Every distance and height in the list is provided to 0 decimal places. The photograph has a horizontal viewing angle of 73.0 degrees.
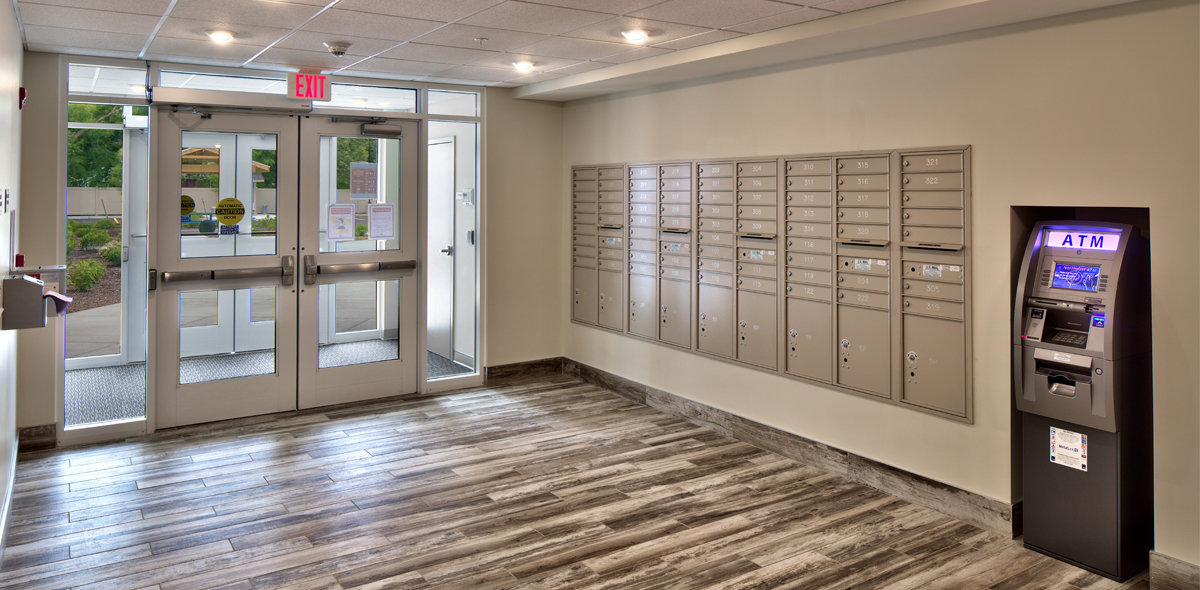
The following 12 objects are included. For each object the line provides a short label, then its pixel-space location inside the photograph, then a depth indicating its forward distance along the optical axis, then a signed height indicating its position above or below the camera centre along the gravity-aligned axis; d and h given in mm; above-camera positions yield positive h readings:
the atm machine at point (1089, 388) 3145 -437
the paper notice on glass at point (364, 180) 5859 +692
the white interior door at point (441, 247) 6793 +243
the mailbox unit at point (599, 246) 6137 +239
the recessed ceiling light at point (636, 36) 4172 +1261
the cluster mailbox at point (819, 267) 3877 +62
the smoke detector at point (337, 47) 4527 +1295
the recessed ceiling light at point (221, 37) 4281 +1273
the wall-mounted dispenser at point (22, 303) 2680 -97
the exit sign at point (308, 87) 5281 +1237
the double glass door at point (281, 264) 5263 +74
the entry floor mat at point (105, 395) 5480 -900
